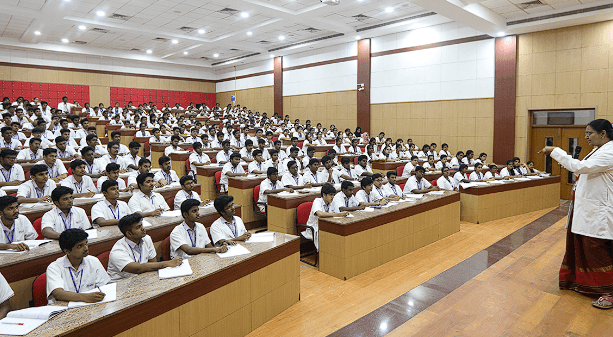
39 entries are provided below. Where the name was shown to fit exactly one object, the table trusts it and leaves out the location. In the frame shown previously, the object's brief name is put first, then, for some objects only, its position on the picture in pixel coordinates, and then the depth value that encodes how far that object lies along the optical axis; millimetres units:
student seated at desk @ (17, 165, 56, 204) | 5090
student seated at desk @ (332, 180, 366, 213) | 5746
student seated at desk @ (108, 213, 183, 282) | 3316
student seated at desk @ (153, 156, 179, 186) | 6895
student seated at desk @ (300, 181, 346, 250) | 5543
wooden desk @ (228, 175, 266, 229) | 7355
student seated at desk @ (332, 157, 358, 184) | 8550
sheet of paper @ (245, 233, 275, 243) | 4168
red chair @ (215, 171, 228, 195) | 8141
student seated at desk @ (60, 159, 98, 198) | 5590
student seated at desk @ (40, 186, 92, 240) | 4086
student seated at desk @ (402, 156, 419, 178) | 9625
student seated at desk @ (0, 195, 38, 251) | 3740
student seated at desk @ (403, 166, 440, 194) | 7629
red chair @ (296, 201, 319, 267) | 5746
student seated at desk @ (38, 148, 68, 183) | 6508
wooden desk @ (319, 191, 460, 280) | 5094
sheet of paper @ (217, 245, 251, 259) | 3654
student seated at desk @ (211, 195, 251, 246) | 4145
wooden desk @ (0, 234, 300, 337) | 2467
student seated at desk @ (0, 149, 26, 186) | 6004
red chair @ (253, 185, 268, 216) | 7104
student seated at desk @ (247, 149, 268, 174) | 8570
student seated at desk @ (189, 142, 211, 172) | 9141
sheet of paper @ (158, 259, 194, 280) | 3112
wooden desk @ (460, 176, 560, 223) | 8336
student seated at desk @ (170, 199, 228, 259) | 3771
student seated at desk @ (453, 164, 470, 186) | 8891
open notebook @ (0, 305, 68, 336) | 2238
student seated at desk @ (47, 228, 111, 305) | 2811
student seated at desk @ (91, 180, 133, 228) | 4512
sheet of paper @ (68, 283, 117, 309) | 2605
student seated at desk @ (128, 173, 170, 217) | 5266
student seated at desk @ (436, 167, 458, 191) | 8305
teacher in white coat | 3928
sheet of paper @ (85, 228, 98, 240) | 3960
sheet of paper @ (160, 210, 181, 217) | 4918
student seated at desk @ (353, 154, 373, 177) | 9603
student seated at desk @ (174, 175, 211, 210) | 5555
